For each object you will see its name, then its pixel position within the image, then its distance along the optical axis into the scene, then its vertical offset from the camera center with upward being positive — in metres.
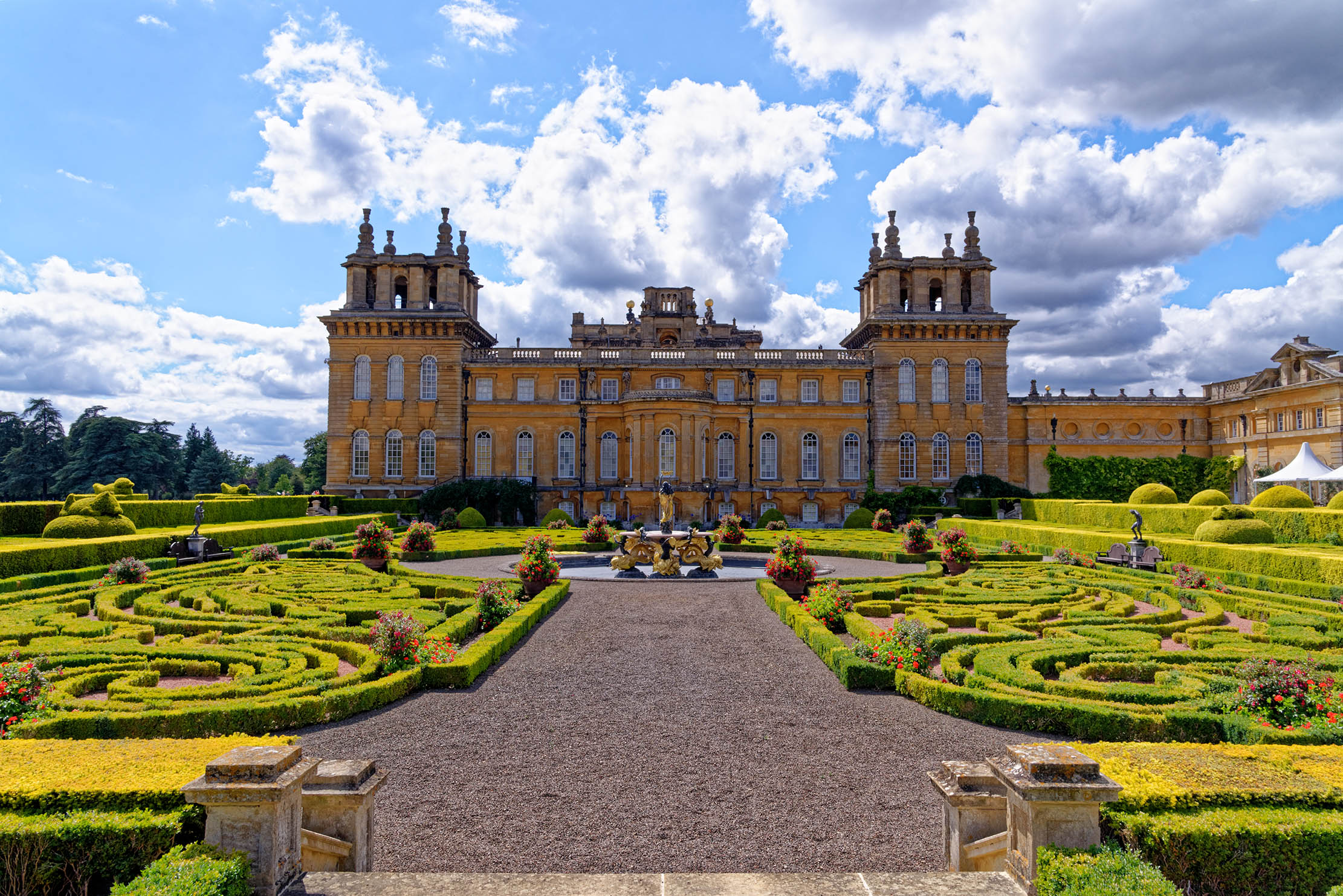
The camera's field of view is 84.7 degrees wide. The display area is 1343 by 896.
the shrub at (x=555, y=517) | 34.97 -1.57
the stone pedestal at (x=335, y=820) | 4.80 -2.21
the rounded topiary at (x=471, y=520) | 36.16 -1.75
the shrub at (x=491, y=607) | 13.59 -2.27
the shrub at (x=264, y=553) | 20.52 -1.99
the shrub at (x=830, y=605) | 13.22 -2.17
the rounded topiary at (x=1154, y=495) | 27.09 -0.22
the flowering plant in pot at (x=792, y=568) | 16.64 -1.85
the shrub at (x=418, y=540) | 23.66 -1.82
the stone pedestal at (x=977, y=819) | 4.93 -2.25
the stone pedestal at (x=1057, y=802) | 4.31 -1.85
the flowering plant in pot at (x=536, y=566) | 16.55 -1.83
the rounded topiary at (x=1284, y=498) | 22.81 -0.27
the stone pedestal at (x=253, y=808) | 4.23 -1.89
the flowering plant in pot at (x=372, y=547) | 20.64 -1.78
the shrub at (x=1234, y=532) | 19.33 -1.12
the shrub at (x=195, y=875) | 3.81 -2.10
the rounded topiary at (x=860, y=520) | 36.75 -1.67
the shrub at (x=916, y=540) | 24.03 -1.72
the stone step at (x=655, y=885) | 4.29 -2.38
